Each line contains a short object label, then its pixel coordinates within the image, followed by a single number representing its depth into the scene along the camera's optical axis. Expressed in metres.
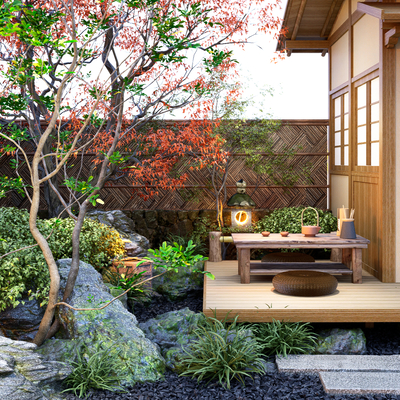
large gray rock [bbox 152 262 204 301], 6.28
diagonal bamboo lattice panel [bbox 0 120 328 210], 8.14
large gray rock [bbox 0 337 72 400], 3.08
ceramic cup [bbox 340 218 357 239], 5.75
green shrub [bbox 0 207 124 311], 4.24
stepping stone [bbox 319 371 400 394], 3.47
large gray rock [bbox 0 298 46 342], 4.45
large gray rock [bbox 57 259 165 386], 3.76
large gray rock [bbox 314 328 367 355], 4.33
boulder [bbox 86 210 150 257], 6.57
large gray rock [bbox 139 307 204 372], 4.03
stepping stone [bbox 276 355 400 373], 3.84
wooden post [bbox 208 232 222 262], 7.20
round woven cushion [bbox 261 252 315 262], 6.41
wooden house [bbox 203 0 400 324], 4.70
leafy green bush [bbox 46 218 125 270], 5.35
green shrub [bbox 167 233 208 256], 7.71
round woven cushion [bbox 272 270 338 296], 5.04
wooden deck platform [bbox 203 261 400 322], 4.55
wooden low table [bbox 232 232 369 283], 5.61
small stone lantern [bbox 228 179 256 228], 7.22
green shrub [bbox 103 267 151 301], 5.64
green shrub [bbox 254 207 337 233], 7.20
